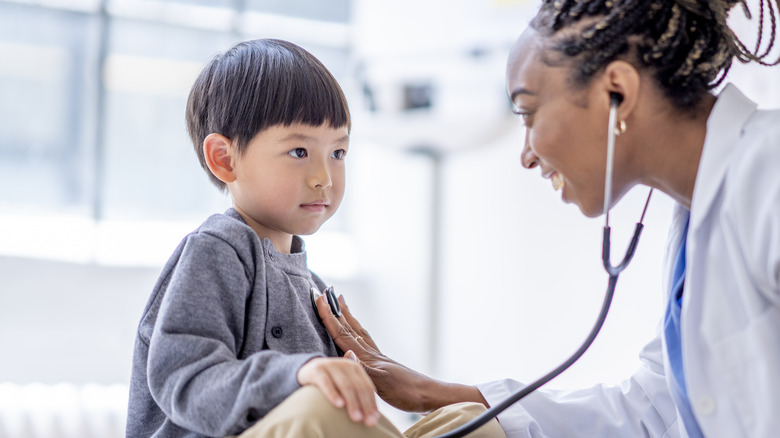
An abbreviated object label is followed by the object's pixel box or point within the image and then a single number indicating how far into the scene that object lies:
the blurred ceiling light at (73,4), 3.52
